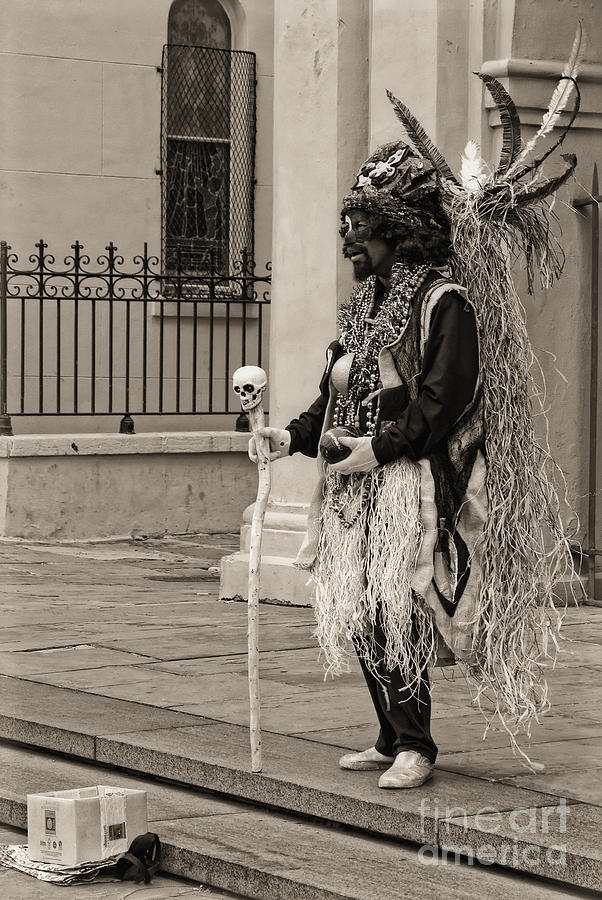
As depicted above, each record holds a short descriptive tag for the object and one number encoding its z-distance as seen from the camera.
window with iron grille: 30.30
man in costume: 10.19
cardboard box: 9.70
